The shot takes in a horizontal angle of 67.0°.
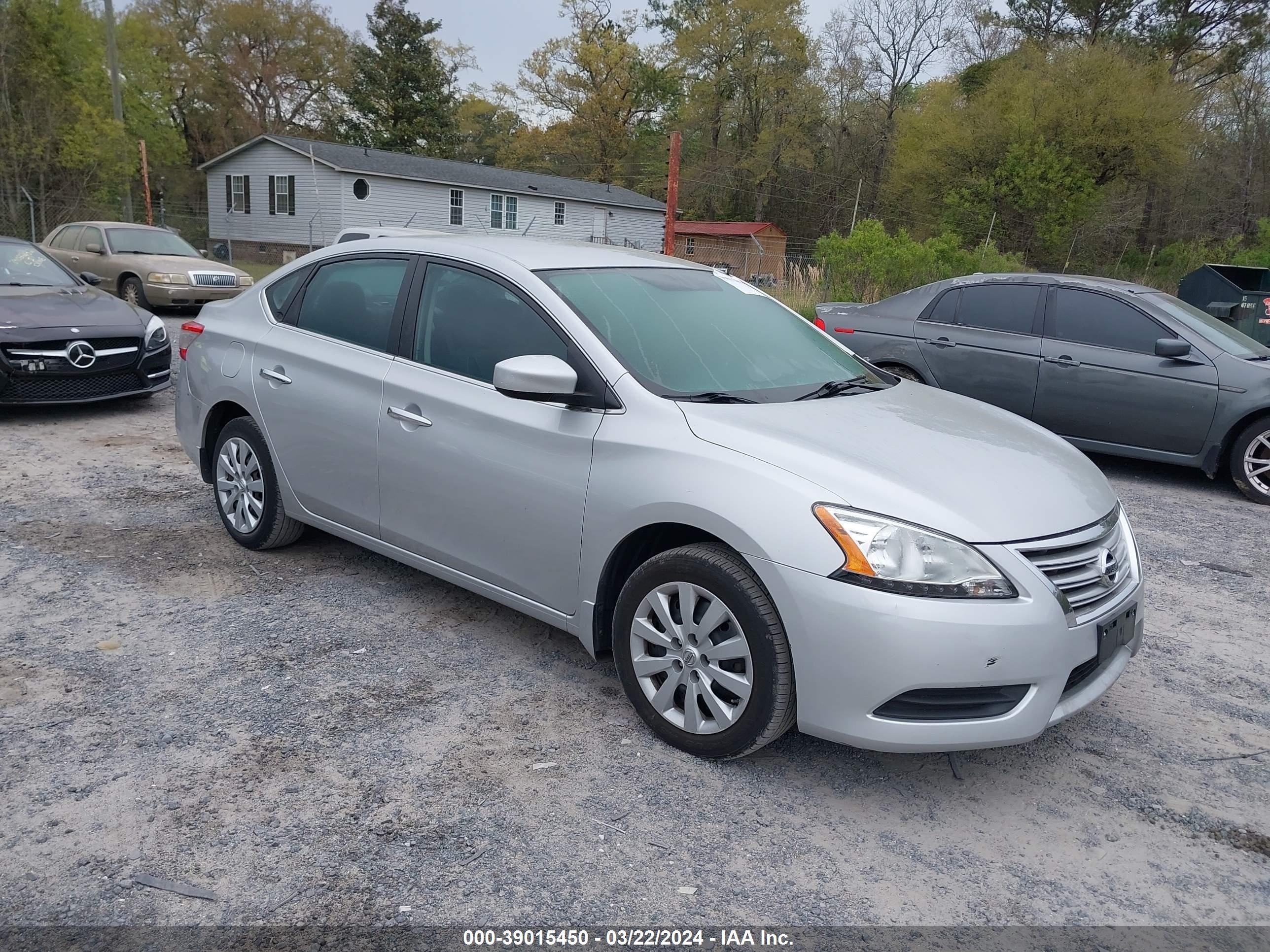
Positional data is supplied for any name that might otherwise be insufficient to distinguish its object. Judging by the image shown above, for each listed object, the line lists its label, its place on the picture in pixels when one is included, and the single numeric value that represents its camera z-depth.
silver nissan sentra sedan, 2.87
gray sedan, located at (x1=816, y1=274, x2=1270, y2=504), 7.16
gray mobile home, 35.53
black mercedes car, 7.56
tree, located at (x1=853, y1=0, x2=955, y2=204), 48.97
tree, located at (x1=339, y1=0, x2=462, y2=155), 51.47
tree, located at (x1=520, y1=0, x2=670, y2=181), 58.66
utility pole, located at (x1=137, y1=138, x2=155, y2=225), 28.73
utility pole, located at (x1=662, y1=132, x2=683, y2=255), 15.28
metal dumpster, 10.97
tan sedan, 14.67
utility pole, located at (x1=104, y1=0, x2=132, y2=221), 26.77
